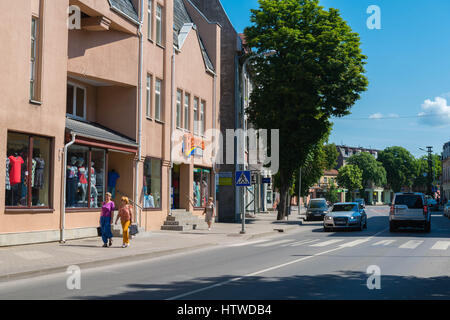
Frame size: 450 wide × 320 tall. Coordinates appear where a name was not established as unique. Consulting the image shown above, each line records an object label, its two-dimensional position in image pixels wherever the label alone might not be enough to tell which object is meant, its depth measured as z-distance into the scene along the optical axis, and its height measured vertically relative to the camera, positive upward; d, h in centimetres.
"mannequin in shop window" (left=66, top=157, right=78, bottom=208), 1855 +34
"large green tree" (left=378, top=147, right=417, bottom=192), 12038 +585
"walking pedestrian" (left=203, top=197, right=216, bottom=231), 2572 -98
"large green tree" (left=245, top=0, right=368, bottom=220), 3262 +760
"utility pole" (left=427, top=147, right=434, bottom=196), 8775 +72
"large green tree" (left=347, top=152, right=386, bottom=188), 11394 +524
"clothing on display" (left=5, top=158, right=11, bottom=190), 1562 +38
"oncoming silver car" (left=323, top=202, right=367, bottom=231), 2617 -131
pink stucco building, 1603 +309
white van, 2488 -90
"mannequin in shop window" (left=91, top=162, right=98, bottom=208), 2005 +4
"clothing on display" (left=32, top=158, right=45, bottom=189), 1673 +52
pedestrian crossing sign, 2394 +61
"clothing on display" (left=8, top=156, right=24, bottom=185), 1578 +61
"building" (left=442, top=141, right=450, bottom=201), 9479 +405
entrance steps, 2466 -151
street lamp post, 2367 +199
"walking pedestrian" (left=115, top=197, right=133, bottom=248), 1652 -83
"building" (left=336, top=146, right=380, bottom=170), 12382 +984
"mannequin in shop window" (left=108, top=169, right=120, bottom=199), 2207 +45
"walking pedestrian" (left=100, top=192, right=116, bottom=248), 1656 -99
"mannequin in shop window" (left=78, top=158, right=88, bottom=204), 1928 +43
